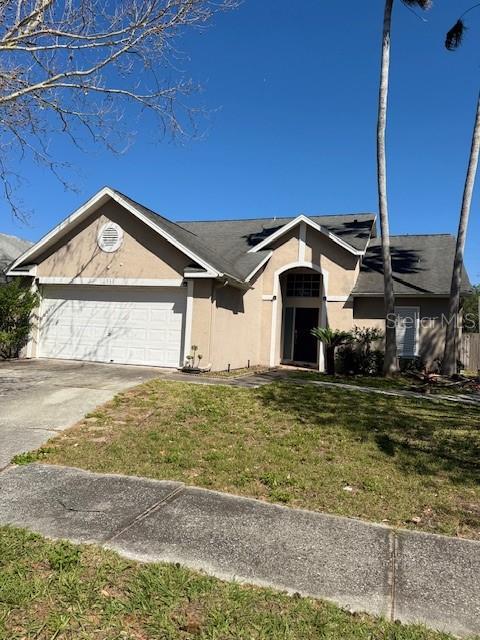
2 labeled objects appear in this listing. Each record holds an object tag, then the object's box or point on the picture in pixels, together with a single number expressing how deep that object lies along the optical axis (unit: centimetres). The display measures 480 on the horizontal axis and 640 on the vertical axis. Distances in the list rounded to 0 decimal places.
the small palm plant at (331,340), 1565
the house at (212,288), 1394
